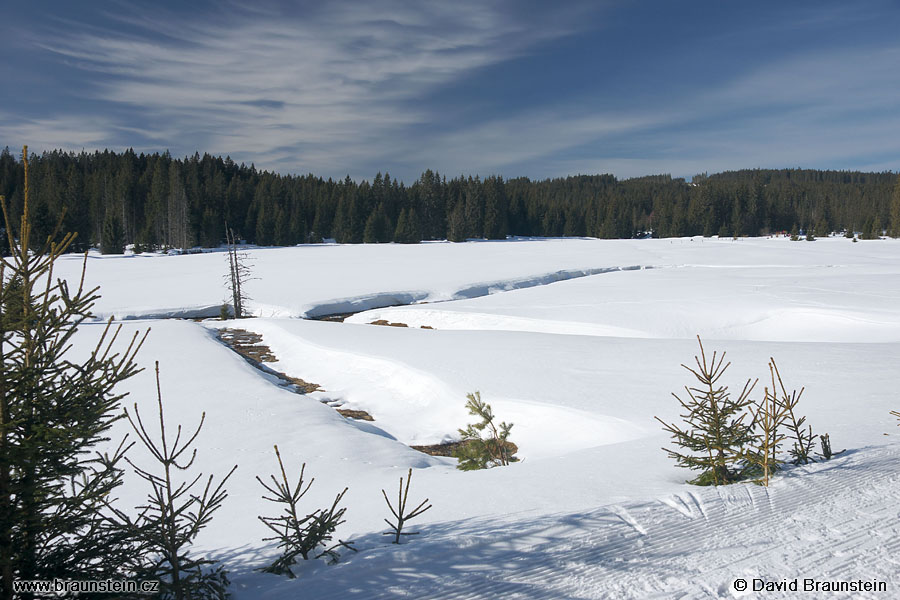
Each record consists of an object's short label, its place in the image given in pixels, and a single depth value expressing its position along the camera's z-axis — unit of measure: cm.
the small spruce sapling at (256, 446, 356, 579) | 287
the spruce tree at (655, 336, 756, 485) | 402
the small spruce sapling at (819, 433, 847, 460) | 435
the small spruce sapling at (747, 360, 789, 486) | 387
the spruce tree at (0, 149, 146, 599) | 217
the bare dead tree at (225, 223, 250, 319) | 2207
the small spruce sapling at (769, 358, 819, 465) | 425
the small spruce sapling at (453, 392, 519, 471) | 562
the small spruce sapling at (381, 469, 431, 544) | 307
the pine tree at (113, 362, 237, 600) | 242
